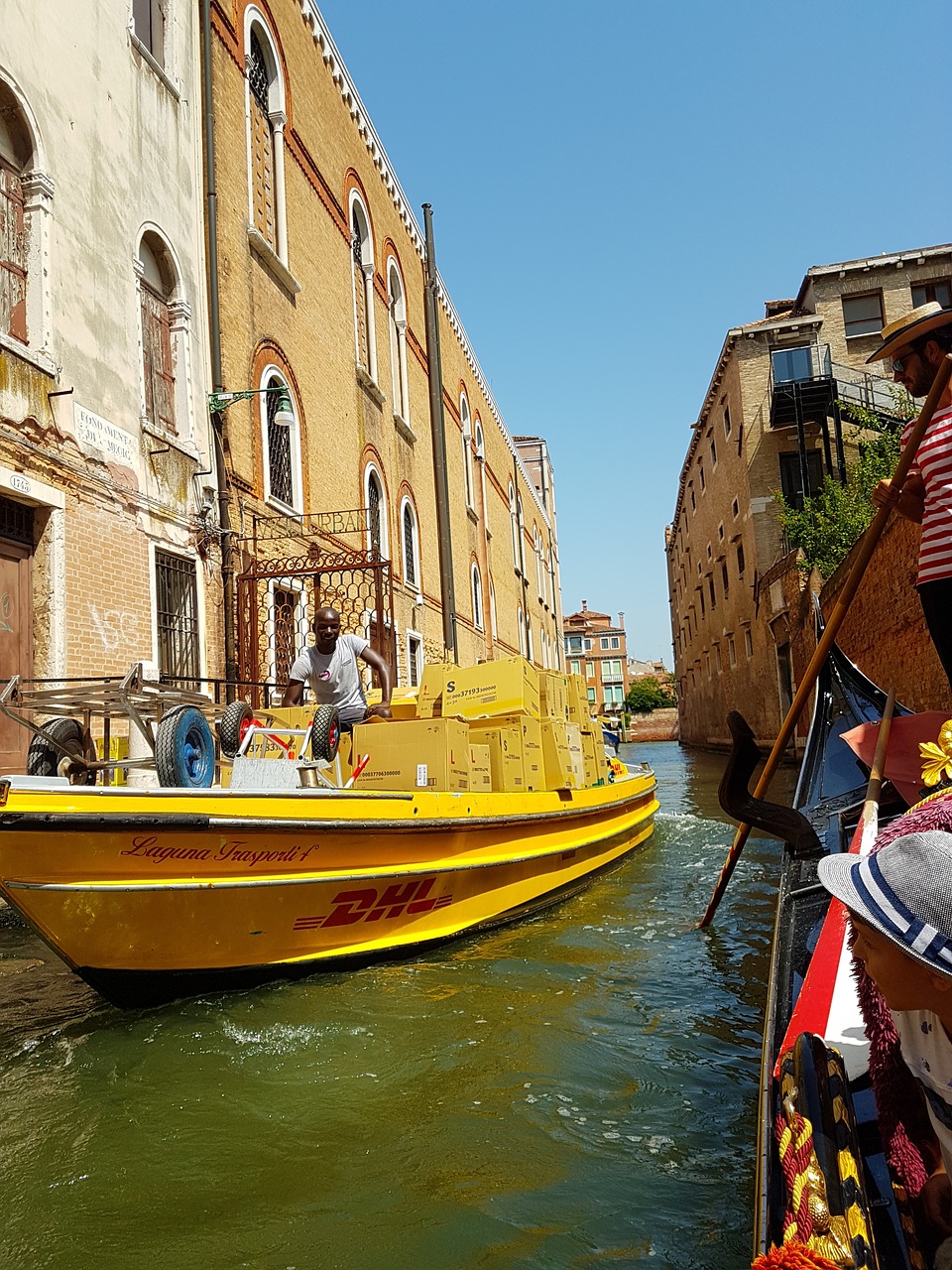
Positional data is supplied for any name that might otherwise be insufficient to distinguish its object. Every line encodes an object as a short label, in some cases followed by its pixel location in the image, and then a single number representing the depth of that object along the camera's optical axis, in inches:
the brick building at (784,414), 865.5
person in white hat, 48.9
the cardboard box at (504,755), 247.8
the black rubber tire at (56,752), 181.0
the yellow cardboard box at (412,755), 212.5
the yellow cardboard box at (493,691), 260.2
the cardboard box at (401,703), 284.7
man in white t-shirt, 236.8
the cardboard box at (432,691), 275.3
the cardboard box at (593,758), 335.3
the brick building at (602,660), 2854.3
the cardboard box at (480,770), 230.4
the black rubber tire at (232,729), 208.4
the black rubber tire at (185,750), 162.1
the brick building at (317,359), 404.2
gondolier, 123.4
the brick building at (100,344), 273.6
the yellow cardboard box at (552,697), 290.5
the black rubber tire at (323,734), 199.6
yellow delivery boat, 144.9
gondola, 57.4
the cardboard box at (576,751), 294.5
